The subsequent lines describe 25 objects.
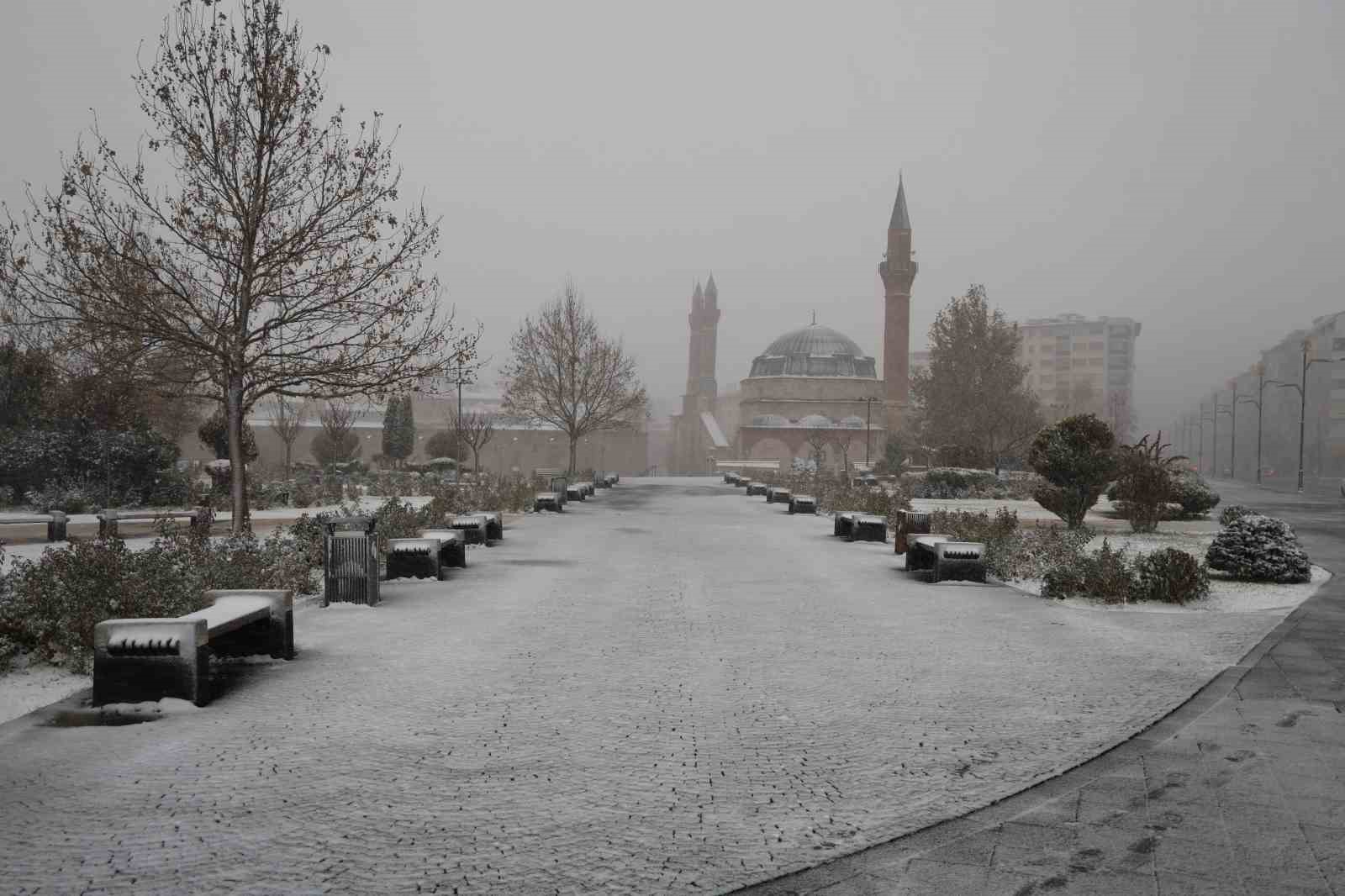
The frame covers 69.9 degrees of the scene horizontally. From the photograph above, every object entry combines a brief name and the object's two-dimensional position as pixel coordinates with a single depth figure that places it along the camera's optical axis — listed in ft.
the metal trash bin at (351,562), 34.94
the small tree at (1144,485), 67.10
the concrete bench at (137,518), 36.15
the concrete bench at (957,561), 43.06
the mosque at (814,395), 249.55
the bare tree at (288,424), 131.98
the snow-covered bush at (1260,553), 42.57
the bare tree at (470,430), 132.46
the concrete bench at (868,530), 62.38
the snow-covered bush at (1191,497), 80.84
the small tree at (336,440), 123.85
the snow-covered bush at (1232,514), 54.16
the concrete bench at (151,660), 21.16
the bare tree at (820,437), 256.54
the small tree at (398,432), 167.84
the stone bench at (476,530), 55.36
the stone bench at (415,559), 42.27
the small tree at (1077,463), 68.69
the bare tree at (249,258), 46.75
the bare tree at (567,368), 136.77
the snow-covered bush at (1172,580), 37.09
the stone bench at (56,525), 55.06
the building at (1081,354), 514.27
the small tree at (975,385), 162.91
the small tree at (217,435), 92.38
